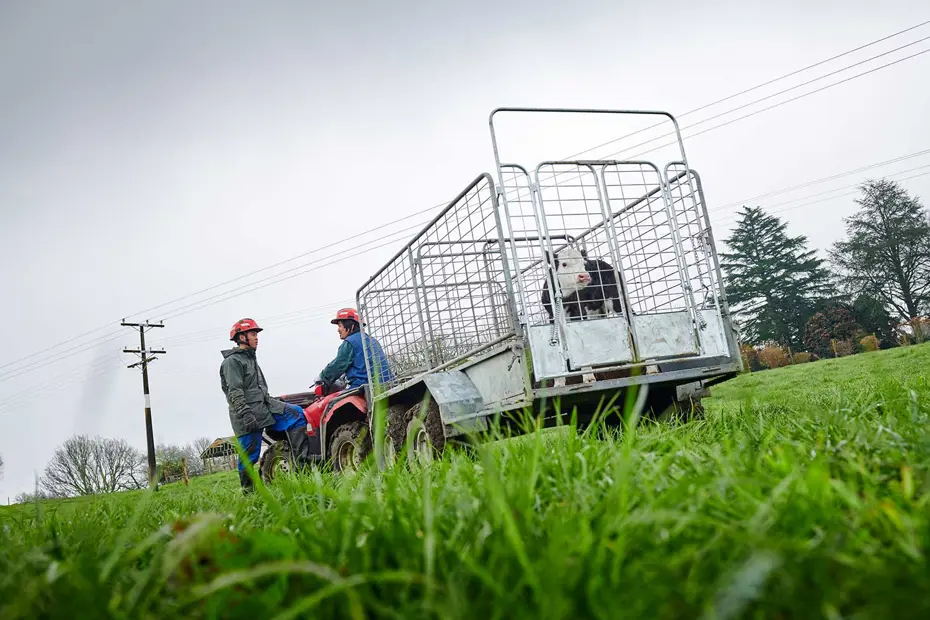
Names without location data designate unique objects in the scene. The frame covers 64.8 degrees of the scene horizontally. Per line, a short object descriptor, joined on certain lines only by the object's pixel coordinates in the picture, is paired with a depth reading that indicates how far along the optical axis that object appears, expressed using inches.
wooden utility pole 1439.8
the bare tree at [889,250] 1840.1
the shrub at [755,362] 1312.5
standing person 355.6
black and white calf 251.9
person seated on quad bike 368.2
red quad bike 333.1
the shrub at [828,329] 1728.6
